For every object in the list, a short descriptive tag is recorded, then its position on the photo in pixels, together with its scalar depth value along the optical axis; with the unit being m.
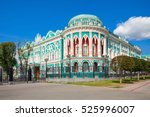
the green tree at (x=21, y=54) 49.31
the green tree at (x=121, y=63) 32.53
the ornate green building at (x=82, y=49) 43.81
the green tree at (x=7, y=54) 49.49
